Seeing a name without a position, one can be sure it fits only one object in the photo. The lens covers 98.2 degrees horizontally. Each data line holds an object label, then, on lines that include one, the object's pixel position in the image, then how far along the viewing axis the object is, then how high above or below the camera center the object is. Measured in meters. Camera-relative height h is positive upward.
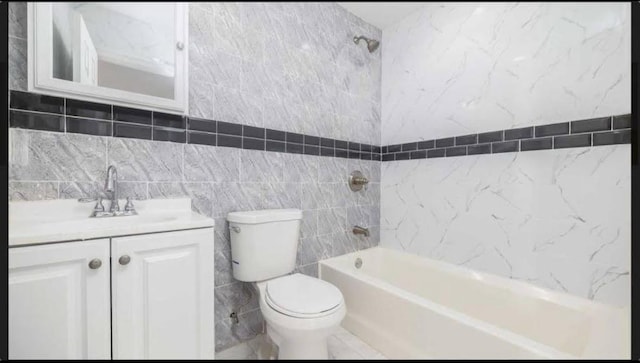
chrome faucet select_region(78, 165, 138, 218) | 1.11 -0.10
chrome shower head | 1.07 +0.59
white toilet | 1.02 -0.49
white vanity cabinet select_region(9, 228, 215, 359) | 0.63 -0.33
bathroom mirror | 0.50 +0.35
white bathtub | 0.80 -0.59
